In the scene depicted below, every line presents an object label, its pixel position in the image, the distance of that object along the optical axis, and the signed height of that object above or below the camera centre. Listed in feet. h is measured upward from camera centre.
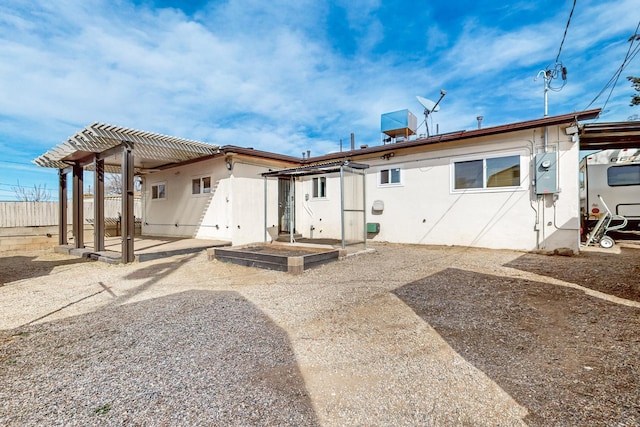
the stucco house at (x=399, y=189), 23.73 +2.52
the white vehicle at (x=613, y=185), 29.63 +2.65
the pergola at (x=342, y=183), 23.61 +2.53
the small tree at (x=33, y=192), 66.44 +5.96
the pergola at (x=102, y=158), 22.22 +5.62
